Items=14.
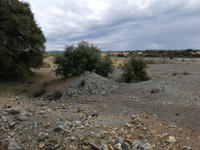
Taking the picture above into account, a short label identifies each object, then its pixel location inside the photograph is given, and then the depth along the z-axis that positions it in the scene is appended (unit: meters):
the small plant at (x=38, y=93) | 10.83
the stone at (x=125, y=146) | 4.25
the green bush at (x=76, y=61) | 12.45
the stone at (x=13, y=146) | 4.44
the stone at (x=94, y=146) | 4.20
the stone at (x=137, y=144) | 4.26
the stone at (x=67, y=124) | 5.44
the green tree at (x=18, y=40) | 11.80
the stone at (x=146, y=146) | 4.11
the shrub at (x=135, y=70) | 13.40
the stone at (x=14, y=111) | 6.42
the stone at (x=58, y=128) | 5.16
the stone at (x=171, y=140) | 4.44
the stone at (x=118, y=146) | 4.21
